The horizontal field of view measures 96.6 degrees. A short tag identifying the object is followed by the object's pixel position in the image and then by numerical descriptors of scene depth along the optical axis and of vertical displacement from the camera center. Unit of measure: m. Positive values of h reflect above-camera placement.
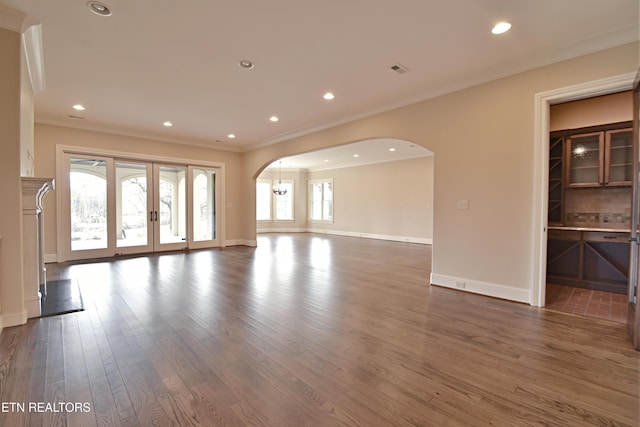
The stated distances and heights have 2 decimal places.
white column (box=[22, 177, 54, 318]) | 3.00 -0.37
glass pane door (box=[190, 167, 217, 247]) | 8.03 +0.02
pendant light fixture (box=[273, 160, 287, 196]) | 12.53 +0.95
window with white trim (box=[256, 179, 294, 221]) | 13.05 +0.35
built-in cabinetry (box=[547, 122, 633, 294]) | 4.23 +0.01
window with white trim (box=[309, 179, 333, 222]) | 12.57 +0.35
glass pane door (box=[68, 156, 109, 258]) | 6.24 +0.08
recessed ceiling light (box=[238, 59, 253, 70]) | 3.53 +1.82
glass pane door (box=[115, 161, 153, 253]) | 6.84 +0.02
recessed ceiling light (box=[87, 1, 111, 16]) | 2.53 +1.82
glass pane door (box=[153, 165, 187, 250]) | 7.39 -0.01
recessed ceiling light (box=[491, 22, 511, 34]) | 2.79 +1.80
